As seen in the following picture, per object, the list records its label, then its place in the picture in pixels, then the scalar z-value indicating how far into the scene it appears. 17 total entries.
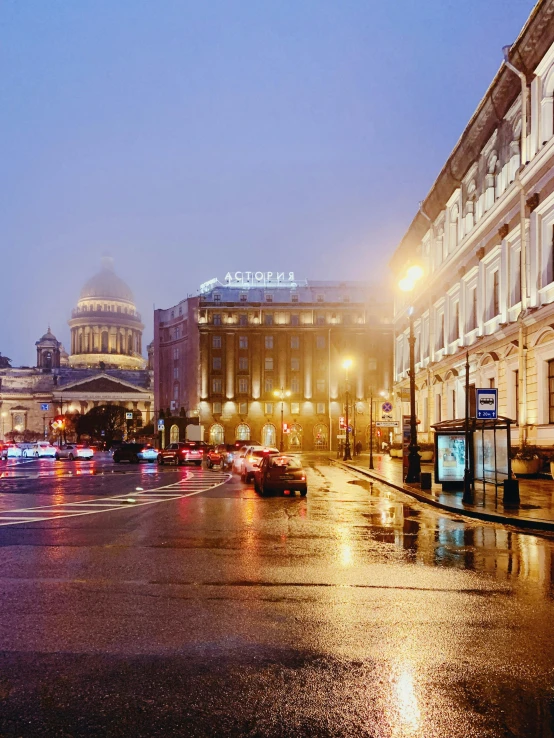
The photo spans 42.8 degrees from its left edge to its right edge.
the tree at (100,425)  129.38
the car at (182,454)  52.94
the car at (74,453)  64.81
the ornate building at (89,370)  163.75
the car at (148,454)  59.56
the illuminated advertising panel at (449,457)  24.22
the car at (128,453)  57.38
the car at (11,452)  67.56
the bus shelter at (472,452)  22.95
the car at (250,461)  31.53
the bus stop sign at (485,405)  19.91
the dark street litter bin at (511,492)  18.82
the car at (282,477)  23.69
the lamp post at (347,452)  55.19
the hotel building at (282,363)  105.25
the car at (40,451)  69.06
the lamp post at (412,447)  26.64
